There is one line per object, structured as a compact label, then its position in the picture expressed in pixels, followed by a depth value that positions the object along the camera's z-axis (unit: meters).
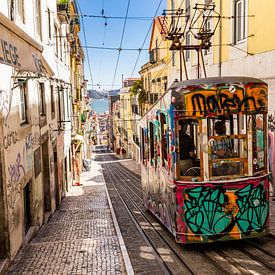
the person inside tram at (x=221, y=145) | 6.76
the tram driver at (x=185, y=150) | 6.84
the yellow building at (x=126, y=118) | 54.96
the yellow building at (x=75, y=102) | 27.69
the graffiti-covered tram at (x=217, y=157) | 6.70
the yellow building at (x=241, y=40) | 11.83
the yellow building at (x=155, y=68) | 30.05
